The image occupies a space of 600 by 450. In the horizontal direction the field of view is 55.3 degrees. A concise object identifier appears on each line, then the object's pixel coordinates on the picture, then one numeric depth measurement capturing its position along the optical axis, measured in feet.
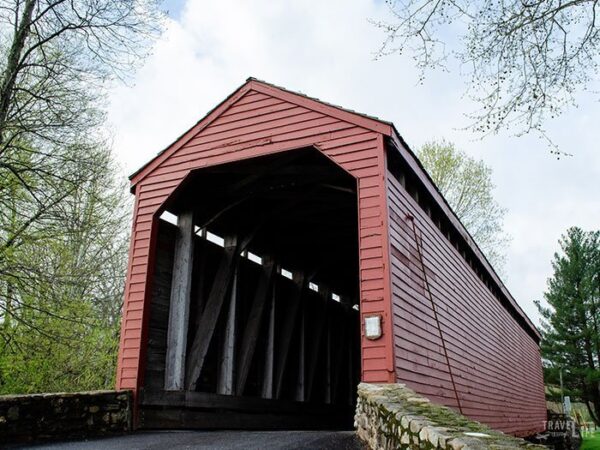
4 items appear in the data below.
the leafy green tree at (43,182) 32.71
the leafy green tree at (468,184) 74.18
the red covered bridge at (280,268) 22.97
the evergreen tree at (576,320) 114.21
